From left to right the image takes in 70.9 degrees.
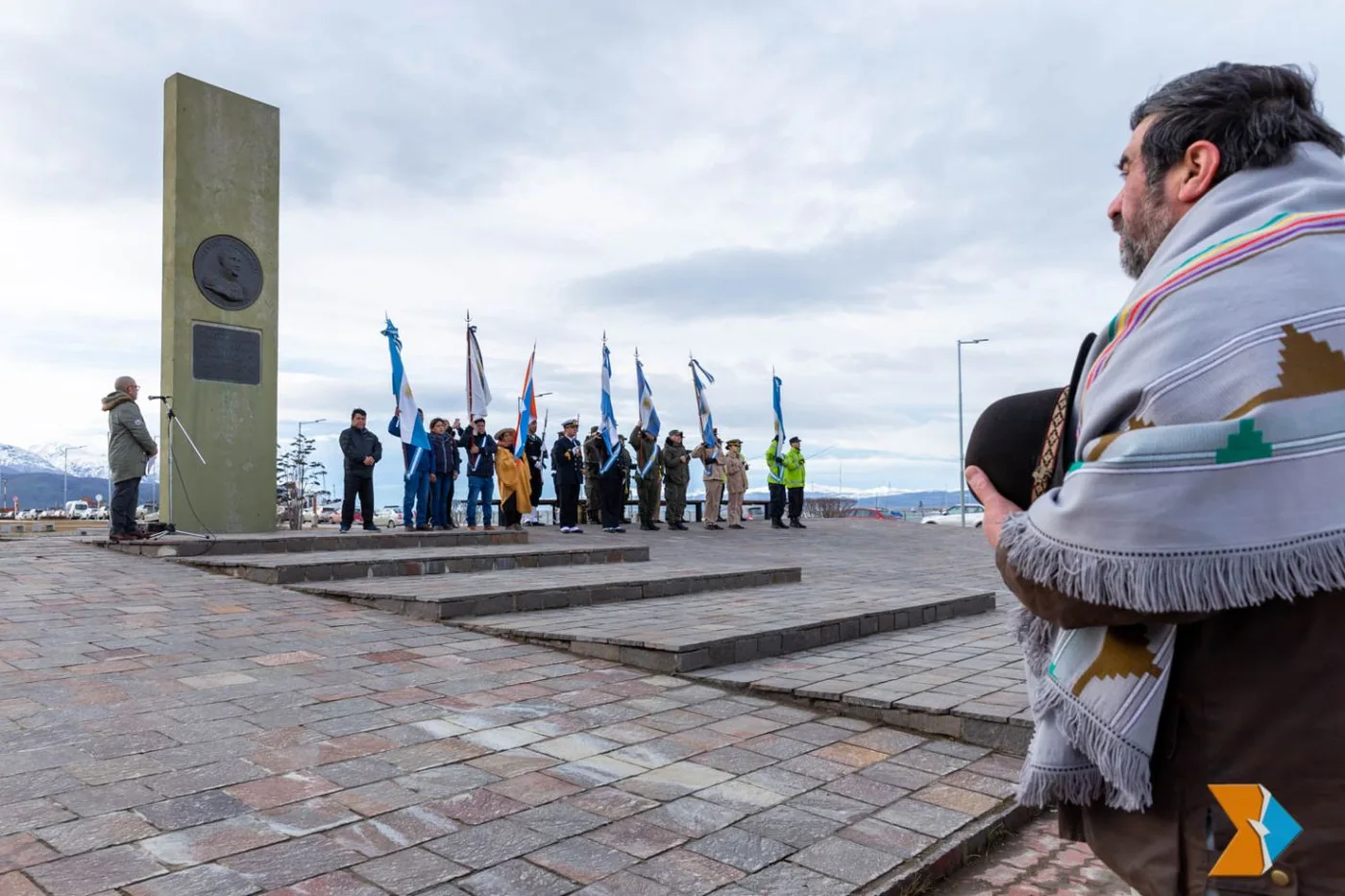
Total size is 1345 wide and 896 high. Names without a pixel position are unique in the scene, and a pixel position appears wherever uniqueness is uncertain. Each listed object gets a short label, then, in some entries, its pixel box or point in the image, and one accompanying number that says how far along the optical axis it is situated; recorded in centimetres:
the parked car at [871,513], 4335
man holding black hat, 113
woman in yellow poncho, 1702
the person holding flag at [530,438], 1834
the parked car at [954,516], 4216
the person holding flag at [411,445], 1437
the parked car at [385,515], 4244
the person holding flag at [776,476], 2216
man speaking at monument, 1003
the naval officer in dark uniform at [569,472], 1783
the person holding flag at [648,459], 1997
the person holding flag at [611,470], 1859
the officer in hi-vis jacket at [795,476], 2222
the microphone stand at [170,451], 1134
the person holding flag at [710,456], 2136
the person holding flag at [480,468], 1689
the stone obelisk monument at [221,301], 1173
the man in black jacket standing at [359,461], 1393
